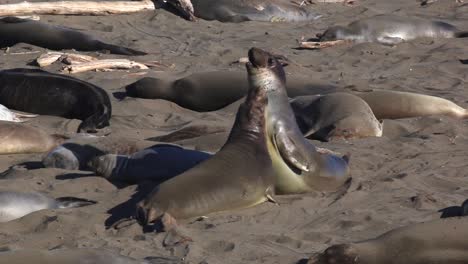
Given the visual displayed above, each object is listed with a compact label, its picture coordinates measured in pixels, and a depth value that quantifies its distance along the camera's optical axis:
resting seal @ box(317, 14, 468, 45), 24.11
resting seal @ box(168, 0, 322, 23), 26.75
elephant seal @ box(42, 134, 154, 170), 14.30
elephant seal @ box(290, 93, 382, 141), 16.23
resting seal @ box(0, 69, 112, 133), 18.08
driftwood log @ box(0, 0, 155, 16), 24.35
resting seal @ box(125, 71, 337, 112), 18.78
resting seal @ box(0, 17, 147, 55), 22.25
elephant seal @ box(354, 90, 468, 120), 17.47
